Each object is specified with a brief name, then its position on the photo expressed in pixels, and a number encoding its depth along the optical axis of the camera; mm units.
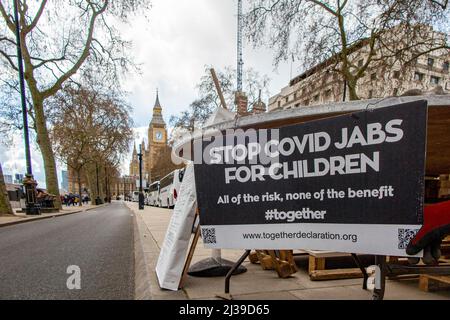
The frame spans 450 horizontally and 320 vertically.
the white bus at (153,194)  37750
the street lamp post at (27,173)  14969
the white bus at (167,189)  20875
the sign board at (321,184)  1922
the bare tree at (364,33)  12039
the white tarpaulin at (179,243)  2795
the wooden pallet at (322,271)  3094
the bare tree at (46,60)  18875
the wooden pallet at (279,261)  3186
